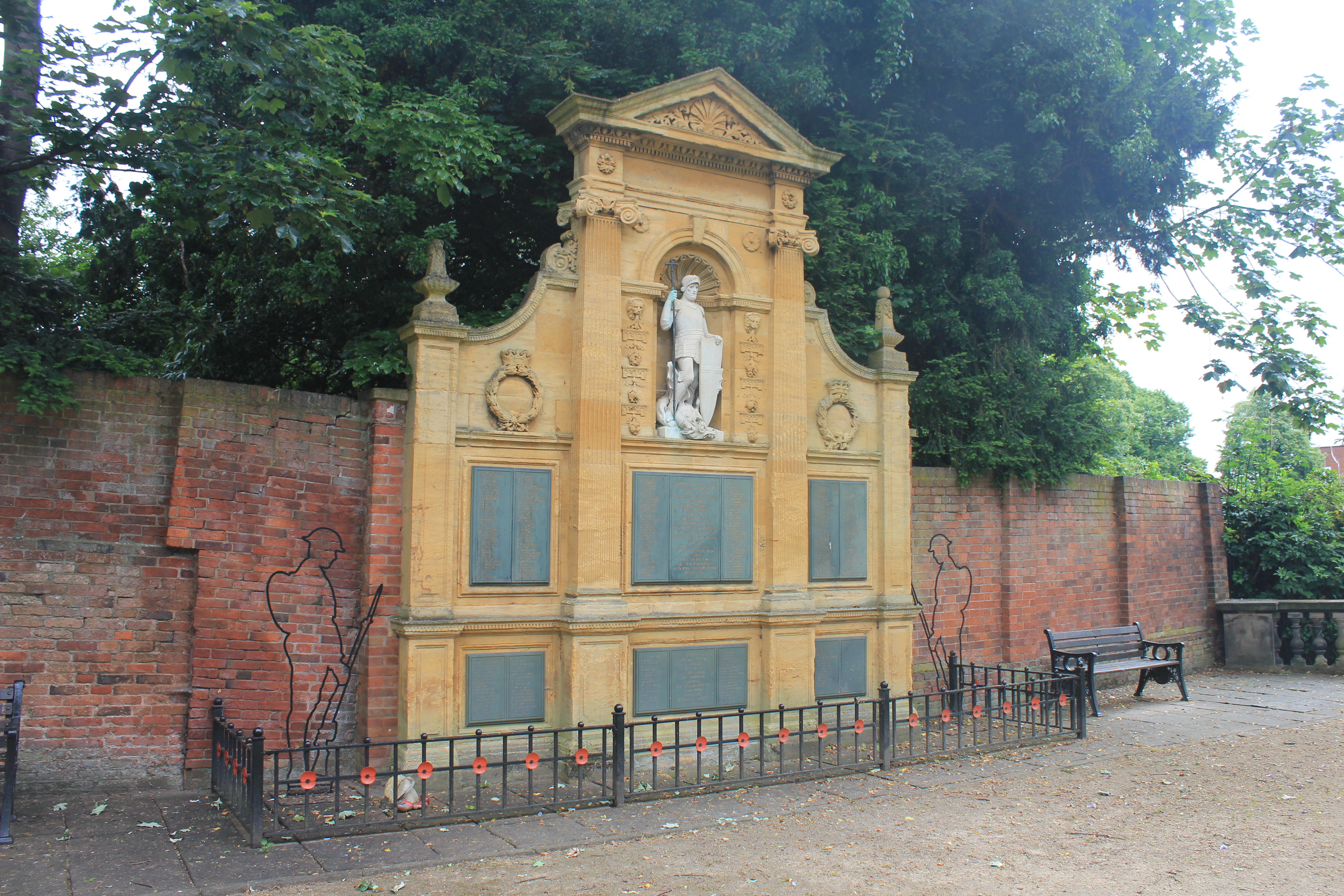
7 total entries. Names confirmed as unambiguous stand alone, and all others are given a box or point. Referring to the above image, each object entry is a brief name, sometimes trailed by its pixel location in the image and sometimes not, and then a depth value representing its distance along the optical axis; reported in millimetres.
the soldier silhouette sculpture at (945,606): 11578
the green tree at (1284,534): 15227
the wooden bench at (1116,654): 11281
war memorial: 8258
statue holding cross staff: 9234
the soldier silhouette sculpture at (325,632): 7938
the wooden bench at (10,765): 6090
